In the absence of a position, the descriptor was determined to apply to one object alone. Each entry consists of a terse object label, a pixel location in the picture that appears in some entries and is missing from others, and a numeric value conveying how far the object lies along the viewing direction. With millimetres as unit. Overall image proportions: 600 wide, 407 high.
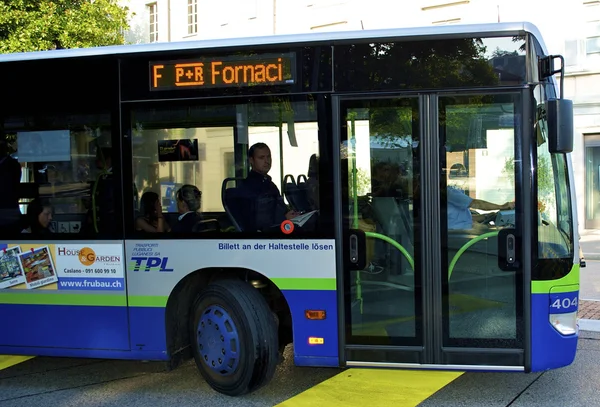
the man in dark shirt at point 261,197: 4504
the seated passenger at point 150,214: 4668
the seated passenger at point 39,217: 4891
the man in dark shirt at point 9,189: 4961
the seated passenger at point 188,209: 4602
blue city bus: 4180
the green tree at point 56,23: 13641
